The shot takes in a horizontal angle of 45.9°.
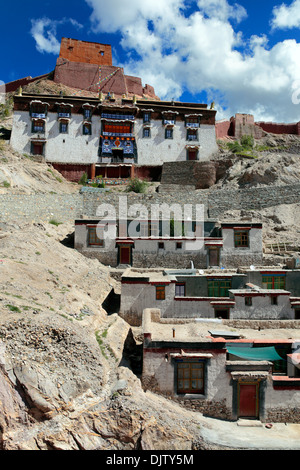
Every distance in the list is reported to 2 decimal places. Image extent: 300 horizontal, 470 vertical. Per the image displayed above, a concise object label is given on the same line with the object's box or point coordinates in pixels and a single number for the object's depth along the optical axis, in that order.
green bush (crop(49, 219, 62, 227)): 25.16
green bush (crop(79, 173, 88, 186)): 35.76
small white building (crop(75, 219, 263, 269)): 22.09
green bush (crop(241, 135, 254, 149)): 45.61
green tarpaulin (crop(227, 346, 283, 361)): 11.30
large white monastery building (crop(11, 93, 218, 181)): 37.97
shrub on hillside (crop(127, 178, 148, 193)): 32.28
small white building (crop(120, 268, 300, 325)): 16.33
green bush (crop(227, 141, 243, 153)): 40.89
